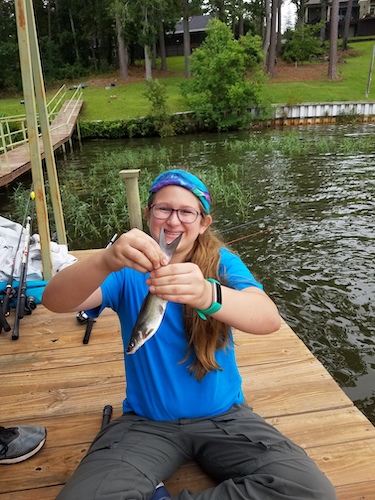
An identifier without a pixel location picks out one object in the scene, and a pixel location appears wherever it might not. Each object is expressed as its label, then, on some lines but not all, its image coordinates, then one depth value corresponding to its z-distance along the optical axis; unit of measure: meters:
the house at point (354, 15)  48.91
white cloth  4.36
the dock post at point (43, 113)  3.93
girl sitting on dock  1.74
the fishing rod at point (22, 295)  3.53
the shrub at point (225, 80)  24.69
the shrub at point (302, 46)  39.16
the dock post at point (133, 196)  2.18
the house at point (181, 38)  50.06
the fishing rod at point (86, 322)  3.42
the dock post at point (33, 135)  3.57
